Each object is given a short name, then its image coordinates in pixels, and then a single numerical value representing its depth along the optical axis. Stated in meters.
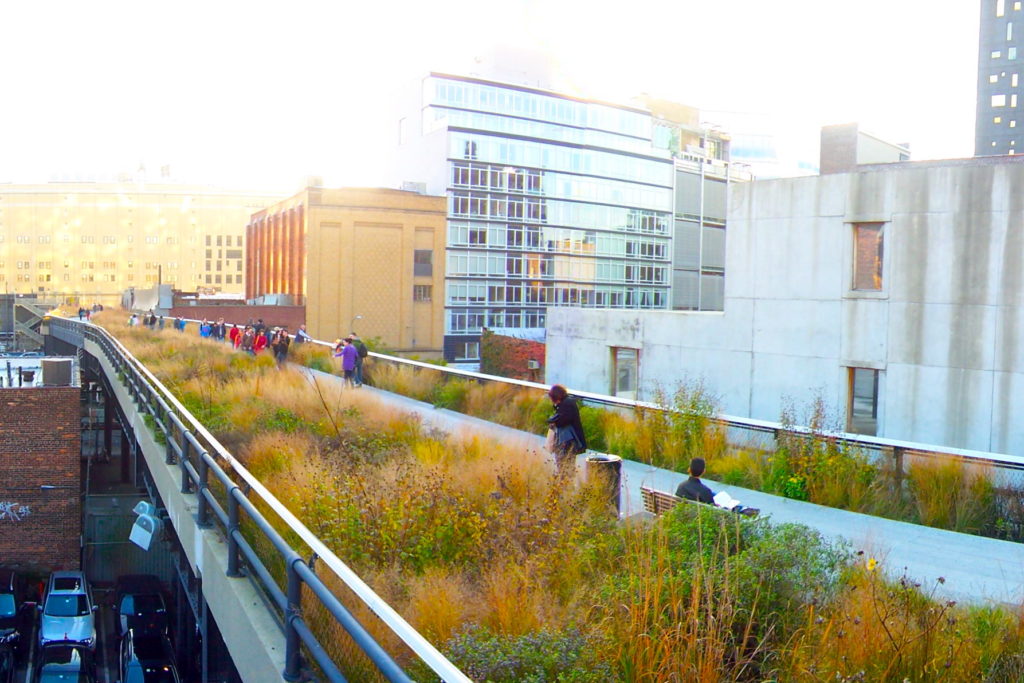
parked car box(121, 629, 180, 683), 19.98
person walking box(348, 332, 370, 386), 22.00
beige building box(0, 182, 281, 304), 131.00
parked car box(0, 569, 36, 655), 22.98
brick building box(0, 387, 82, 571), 26.31
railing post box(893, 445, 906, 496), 10.42
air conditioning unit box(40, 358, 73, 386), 29.34
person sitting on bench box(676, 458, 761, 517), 8.48
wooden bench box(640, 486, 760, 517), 7.89
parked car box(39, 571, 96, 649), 22.12
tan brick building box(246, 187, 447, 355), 69.75
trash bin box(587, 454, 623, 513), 8.70
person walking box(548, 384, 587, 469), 10.63
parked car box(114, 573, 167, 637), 22.80
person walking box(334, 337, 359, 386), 20.97
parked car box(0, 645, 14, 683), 21.19
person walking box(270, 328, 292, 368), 26.40
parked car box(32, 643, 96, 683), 20.59
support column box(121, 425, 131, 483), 38.61
